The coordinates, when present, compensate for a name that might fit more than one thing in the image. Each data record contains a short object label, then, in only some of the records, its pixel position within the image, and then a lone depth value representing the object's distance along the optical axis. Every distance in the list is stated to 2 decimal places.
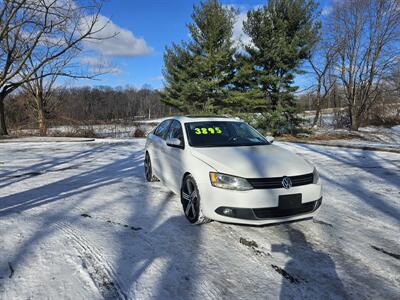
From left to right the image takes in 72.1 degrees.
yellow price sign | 4.58
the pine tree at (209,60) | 21.20
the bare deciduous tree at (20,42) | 13.08
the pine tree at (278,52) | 18.95
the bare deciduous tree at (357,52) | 23.97
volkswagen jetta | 3.17
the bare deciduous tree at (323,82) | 29.34
